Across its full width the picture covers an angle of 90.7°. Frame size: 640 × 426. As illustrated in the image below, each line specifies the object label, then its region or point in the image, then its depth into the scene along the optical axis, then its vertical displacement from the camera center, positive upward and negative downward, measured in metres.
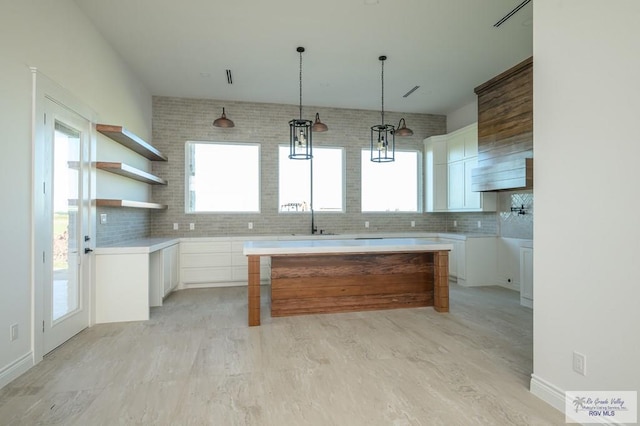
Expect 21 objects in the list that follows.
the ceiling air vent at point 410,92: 5.21 +2.08
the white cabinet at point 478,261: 5.30 -0.79
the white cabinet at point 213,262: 5.15 -0.79
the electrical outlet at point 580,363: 1.81 -0.87
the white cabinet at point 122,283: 3.54 -0.77
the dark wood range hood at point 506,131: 3.68 +1.05
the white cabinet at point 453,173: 5.37 +0.77
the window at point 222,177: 5.72 +0.69
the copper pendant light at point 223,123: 4.59 +1.34
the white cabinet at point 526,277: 4.16 -0.85
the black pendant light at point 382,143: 3.72 +0.88
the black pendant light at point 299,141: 3.44 +0.82
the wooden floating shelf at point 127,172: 3.53 +0.54
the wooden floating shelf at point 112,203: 3.52 +0.14
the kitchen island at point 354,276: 3.73 -0.77
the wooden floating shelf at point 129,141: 3.56 +0.96
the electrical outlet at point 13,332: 2.28 -0.86
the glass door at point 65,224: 2.76 -0.09
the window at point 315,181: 6.02 +0.64
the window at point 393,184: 6.37 +0.63
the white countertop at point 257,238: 3.58 -0.38
